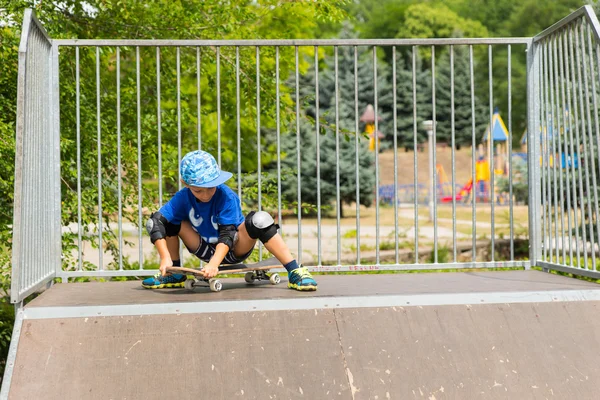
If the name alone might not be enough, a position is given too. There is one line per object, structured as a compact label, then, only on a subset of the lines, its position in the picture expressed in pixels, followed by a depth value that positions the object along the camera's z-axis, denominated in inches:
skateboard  161.9
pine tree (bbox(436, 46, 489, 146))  2039.9
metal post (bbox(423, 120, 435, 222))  971.6
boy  161.8
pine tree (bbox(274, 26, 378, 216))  1034.1
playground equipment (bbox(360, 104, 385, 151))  1712.1
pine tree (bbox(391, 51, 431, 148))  2058.9
